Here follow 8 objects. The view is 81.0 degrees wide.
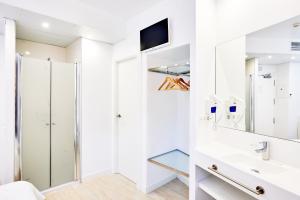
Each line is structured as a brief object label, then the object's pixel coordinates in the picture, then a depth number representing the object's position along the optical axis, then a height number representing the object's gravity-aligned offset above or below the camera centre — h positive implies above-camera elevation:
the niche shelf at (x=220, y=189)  1.45 -0.80
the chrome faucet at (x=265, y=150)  1.40 -0.40
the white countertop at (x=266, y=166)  1.01 -0.48
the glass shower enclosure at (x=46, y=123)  2.40 -0.34
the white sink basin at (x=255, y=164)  1.23 -0.50
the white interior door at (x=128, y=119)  2.86 -0.33
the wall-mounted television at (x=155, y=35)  2.20 +0.86
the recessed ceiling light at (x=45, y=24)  2.32 +1.01
